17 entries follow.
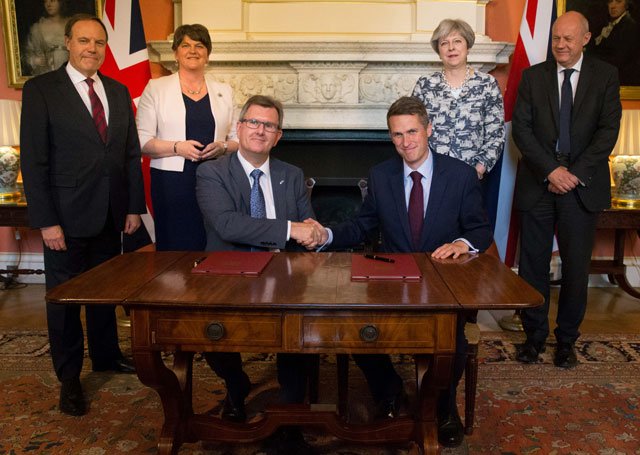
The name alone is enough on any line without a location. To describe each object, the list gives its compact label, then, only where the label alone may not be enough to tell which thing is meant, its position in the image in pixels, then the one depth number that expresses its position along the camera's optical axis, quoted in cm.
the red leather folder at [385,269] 183
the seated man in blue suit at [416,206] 232
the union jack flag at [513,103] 382
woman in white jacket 302
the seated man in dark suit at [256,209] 224
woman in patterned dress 311
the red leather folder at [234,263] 188
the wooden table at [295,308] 161
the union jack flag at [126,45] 393
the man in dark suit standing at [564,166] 297
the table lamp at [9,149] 393
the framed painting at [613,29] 418
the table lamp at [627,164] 383
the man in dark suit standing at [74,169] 244
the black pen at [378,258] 204
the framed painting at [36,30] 428
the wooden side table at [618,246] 382
